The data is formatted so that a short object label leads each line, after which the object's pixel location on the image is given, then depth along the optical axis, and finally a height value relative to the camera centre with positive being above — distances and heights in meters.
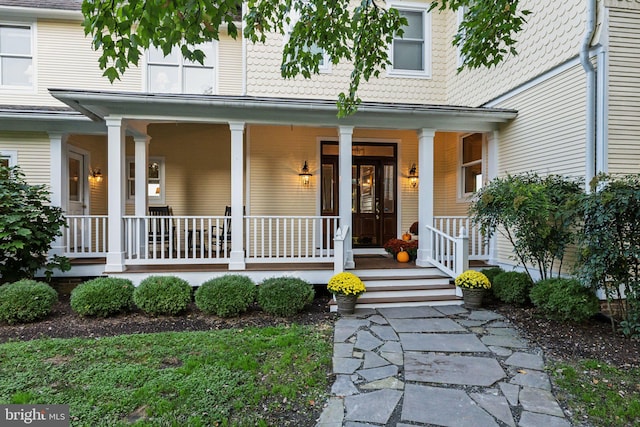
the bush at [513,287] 5.38 -1.26
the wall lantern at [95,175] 8.86 +0.85
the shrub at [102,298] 4.87 -1.29
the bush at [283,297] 5.00 -1.31
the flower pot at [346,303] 5.12 -1.43
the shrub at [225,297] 4.94 -1.29
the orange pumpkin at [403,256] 6.91 -0.98
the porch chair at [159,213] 8.11 -0.13
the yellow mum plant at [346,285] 5.11 -1.17
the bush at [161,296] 4.98 -1.29
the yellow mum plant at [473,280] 5.42 -1.16
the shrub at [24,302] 4.74 -1.31
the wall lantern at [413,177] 8.55 +0.75
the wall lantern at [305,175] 8.25 +0.77
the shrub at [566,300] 4.40 -1.22
